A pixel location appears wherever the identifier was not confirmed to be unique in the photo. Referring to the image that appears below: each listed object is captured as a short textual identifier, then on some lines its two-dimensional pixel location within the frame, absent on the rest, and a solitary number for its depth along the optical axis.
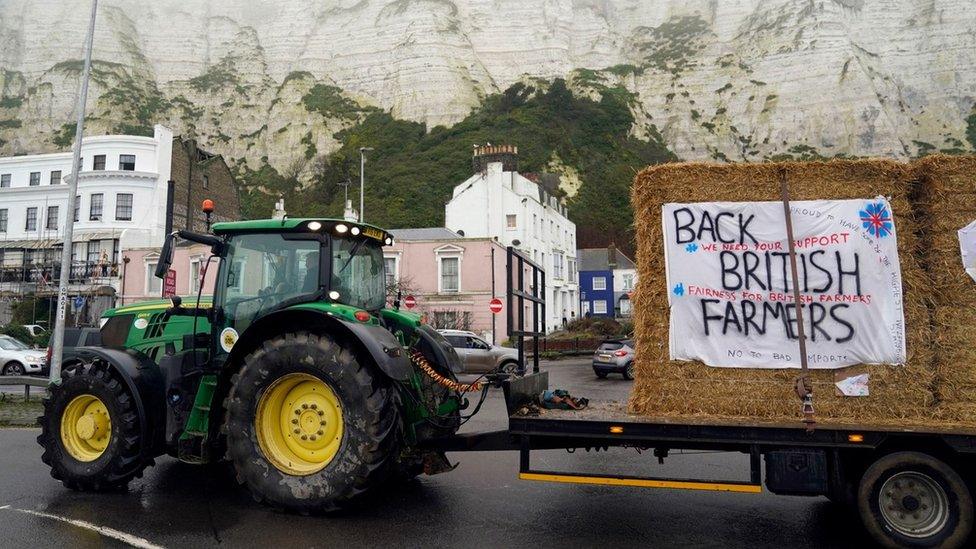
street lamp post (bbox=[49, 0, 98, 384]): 12.97
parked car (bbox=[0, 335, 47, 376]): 21.03
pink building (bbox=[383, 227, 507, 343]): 33.56
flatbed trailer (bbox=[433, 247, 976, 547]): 4.41
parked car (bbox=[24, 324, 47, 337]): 31.44
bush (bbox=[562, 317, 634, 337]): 36.22
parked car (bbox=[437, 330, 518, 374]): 20.58
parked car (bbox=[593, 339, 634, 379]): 20.33
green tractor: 5.14
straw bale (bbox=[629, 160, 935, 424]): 4.77
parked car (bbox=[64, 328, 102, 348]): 15.58
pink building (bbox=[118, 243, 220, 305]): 34.19
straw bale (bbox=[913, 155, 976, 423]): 4.67
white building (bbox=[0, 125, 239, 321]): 37.50
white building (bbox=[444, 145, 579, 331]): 42.84
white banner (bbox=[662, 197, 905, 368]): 4.84
